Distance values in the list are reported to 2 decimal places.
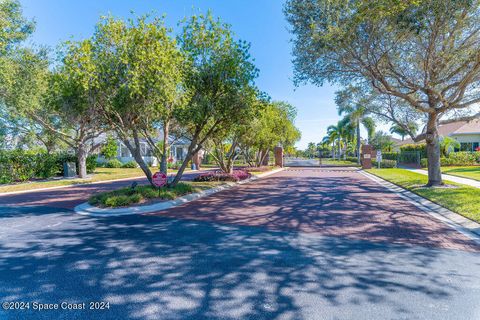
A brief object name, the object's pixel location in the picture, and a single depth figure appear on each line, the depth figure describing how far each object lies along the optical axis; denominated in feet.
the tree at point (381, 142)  186.39
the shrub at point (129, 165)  110.11
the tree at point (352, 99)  49.52
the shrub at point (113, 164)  110.01
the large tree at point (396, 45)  29.04
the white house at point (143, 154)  120.37
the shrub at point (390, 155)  117.16
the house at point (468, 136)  102.06
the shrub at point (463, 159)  83.71
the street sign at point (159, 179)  33.88
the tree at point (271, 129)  65.26
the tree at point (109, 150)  106.63
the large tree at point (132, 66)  30.68
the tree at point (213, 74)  36.60
